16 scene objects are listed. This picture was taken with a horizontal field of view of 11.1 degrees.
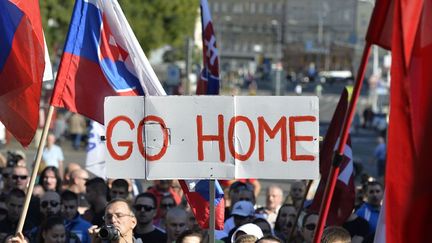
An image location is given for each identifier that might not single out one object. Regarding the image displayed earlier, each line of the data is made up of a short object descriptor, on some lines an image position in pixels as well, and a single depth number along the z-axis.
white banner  10.39
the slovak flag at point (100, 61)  12.66
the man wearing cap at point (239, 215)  16.80
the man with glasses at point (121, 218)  11.98
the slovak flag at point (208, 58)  18.38
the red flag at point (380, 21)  8.73
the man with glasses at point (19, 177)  20.31
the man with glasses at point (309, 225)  14.88
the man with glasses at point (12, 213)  17.07
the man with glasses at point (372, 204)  16.89
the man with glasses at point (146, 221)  14.78
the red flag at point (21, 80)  12.49
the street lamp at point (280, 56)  51.34
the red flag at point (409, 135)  8.28
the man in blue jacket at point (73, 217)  16.04
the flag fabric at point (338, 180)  15.09
